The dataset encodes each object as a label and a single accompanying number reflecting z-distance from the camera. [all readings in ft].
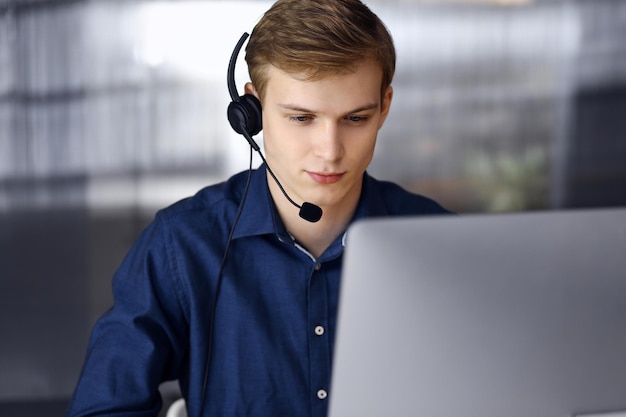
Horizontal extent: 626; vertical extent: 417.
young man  8.15
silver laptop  6.80
